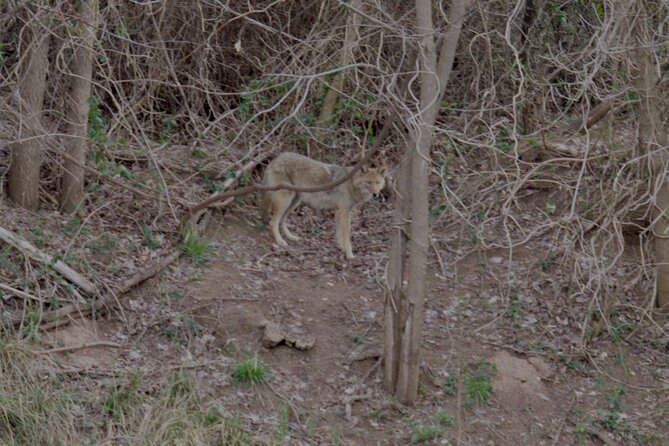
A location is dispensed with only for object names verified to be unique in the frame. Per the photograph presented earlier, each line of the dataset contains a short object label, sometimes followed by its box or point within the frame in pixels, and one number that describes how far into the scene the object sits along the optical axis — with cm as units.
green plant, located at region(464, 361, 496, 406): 1702
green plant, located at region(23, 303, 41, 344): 1634
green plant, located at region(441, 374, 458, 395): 1712
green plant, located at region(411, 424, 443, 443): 1603
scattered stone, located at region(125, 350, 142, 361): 1692
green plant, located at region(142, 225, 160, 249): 1919
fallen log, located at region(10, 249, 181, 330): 1677
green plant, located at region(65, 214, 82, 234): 1883
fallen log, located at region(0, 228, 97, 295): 1737
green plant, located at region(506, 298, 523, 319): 1898
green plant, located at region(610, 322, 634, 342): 1853
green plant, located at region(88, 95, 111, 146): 1972
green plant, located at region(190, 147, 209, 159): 2205
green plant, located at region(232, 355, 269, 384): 1667
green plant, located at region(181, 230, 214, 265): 1917
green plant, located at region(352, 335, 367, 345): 1791
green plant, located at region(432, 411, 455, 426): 1642
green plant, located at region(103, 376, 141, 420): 1555
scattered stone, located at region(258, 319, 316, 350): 1739
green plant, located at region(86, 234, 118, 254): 1855
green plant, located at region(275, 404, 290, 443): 1571
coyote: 2070
